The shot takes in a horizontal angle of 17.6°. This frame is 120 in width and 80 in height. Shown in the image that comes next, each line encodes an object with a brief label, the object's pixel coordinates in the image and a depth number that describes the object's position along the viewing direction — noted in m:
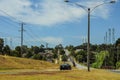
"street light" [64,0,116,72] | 47.34
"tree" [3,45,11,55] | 144.50
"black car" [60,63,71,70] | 67.93
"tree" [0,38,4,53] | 139.88
